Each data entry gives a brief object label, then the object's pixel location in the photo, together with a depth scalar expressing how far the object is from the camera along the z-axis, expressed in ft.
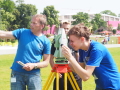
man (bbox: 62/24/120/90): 8.64
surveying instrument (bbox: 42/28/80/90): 11.19
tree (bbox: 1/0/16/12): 191.48
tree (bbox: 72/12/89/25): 258.57
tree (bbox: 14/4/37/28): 191.01
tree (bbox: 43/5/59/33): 207.82
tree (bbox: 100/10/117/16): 535.10
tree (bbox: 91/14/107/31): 273.95
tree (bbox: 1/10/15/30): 167.86
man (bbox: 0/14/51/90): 11.57
